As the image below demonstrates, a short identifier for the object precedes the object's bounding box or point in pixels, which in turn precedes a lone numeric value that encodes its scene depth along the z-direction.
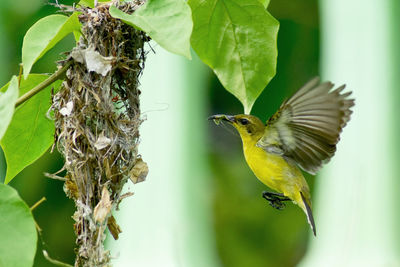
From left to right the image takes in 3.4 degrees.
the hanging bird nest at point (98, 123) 5.29
